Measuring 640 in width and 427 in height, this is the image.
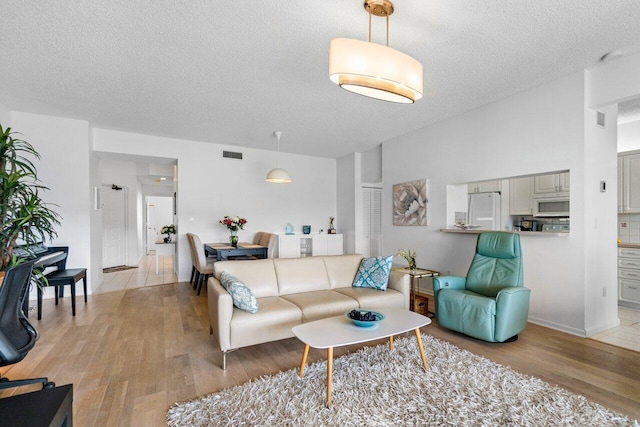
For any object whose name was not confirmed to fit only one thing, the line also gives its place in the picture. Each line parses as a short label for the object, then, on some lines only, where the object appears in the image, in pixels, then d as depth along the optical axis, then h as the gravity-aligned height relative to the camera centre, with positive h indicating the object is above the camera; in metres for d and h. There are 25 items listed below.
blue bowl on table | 2.27 -0.82
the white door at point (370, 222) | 7.00 -0.24
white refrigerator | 5.34 -0.01
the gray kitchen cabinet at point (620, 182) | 4.46 +0.43
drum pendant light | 1.89 +0.93
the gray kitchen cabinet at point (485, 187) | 5.43 +0.46
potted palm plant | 2.76 +0.00
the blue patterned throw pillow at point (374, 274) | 3.47 -0.73
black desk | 0.98 -0.68
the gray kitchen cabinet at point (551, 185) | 4.66 +0.42
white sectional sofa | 2.52 -0.89
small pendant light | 5.17 +0.62
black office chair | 1.79 -0.73
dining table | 4.75 -0.64
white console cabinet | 6.39 -0.73
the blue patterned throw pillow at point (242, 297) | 2.60 -0.74
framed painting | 4.97 +0.15
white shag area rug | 1.79 -1.24
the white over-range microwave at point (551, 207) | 4.74 +0.08
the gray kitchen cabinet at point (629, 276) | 4.06 -0.88
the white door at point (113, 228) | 7.45 -0.40
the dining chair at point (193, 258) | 5.11 -0.80
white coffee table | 2.01 -0.89
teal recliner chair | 2.85 -0.87
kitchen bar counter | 3.28 -0.26
